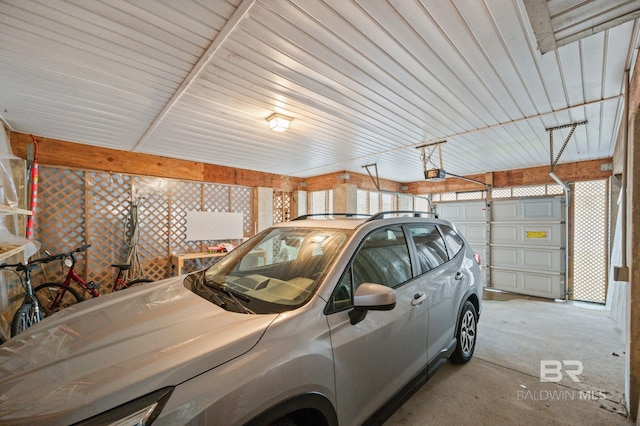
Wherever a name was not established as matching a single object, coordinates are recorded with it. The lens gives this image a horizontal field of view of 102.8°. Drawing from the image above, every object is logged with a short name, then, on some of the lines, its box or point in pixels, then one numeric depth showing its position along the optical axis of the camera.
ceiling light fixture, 2.93
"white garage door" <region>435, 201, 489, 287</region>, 6.20
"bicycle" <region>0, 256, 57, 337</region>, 2.41
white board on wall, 5.24
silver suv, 0.81
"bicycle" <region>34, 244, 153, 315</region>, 3.41
